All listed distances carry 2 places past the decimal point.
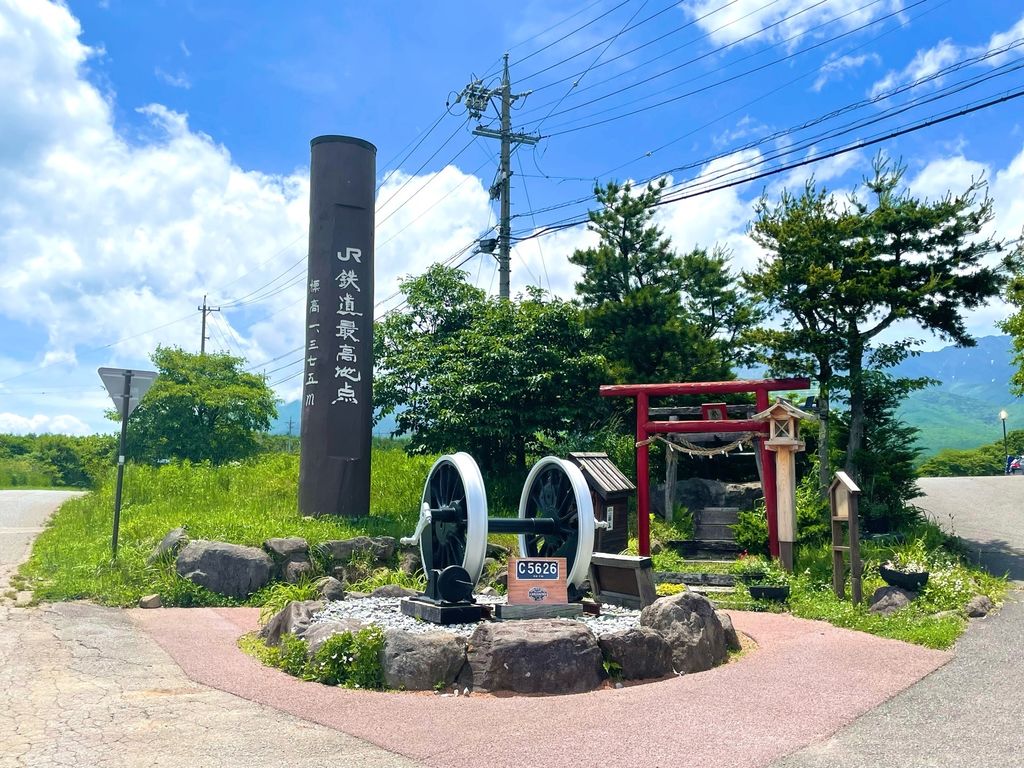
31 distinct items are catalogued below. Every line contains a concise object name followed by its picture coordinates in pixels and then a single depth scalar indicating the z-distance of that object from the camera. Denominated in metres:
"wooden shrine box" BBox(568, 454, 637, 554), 12.89
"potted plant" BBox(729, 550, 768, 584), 12.86
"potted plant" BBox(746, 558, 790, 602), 11.43
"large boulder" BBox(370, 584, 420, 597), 10.82
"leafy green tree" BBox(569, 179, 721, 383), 19.47
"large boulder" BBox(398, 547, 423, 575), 12.85
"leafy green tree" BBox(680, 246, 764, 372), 23.95
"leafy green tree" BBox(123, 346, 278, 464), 36.34
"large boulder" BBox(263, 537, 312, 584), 12.21
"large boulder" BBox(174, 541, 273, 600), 11.59
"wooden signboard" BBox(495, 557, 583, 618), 9.12
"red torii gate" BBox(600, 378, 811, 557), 14.20
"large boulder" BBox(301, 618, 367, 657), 7.54
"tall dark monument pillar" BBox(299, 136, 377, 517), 14.96
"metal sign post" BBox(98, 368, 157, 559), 12.17
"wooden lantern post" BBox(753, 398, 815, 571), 13.15
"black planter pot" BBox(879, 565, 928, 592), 10.43
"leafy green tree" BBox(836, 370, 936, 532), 15.83
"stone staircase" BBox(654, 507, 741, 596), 12.95
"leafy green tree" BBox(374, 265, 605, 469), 17.83
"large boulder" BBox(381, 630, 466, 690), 7.12
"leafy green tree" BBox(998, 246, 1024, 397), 15.05
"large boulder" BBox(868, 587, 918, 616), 10.05
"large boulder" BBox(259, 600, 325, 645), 8.34
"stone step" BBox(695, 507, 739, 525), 16.42
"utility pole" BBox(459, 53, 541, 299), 23.70
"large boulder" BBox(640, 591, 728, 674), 7.79
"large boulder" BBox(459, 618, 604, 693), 7.03
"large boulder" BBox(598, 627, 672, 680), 7.46
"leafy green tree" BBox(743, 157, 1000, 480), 15.20
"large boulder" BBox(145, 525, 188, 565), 12.12
